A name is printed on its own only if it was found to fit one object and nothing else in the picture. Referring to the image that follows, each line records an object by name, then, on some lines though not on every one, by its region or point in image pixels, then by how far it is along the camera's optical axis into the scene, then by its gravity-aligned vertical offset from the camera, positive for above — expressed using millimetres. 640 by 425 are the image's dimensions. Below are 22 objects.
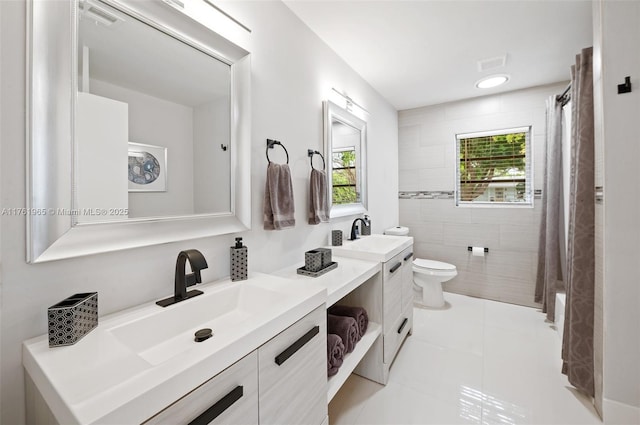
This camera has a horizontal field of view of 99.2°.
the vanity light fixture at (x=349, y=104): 2258 +949
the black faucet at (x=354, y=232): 2400 -182
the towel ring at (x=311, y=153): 1924 +414
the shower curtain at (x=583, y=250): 1653 -242
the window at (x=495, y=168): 3023 +505
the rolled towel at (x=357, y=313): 1688 -648
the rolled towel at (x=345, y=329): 1533 -674
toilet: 2895 -705
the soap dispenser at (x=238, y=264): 1283 -248
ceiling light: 2677 +1319
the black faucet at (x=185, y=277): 950 -254
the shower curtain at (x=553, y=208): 2502 +24
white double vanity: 553 -382
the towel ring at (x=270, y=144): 1558 +394
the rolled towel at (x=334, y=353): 1383 -736
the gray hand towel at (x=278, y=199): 1514 +70
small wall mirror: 2146 +454
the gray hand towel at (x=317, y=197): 1862 +100
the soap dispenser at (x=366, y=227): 2600 -151
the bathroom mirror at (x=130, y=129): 793 +308
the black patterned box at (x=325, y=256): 1608 -266
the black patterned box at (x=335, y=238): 2110 -206
